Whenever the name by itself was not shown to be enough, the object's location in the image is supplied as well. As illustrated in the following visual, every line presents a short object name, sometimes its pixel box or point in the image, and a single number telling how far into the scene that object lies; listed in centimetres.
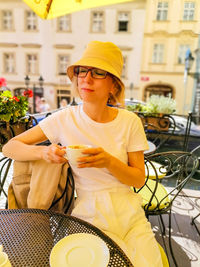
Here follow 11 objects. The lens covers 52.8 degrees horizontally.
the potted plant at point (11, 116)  172
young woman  94
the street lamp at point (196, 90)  1207
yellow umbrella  199
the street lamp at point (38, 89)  1430
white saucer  62
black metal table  70
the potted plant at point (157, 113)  291
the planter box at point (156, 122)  291
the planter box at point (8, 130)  173
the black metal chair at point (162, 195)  132
